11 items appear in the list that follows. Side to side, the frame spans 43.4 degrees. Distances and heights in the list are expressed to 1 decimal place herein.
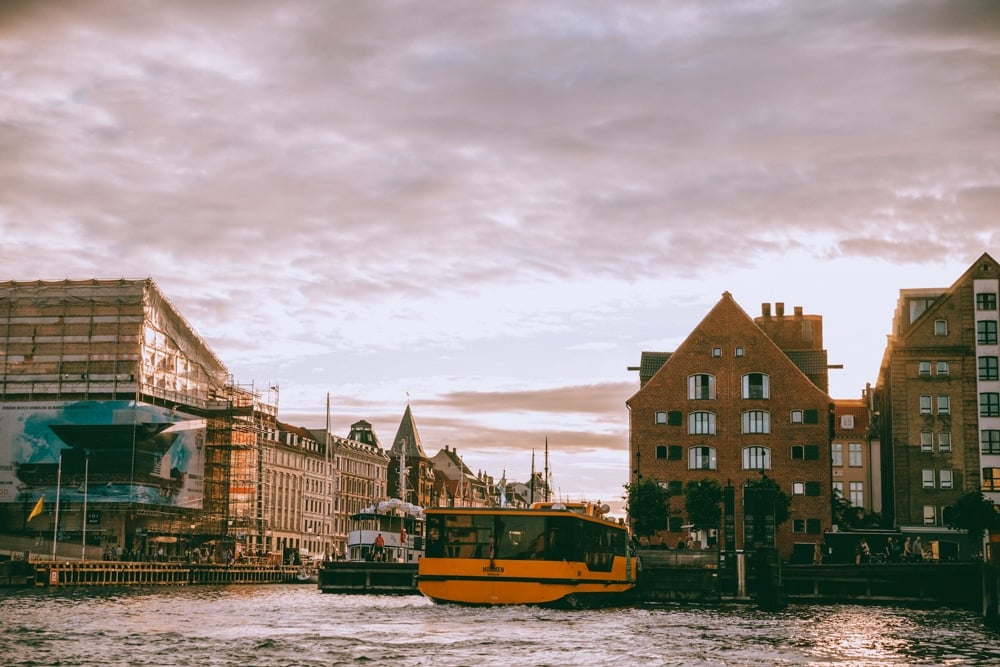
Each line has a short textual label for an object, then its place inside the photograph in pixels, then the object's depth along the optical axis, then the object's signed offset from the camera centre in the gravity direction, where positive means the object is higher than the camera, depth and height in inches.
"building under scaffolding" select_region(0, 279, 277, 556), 4443.9 +235.3
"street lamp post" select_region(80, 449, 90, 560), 4067.4 +78.3
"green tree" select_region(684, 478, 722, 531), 3905.0 -17.9
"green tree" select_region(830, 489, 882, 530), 4800.7 -69.9
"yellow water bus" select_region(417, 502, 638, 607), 1913.1 -95.6
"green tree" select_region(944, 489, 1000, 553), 3462.1 -36.9
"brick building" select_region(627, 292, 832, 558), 4323.3 +275.7
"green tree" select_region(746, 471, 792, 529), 3956.7 +12.7
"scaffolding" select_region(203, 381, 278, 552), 4916.3 +107.9
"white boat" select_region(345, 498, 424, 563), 3366.1 -114.0
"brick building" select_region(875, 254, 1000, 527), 4089.6 +320.4
